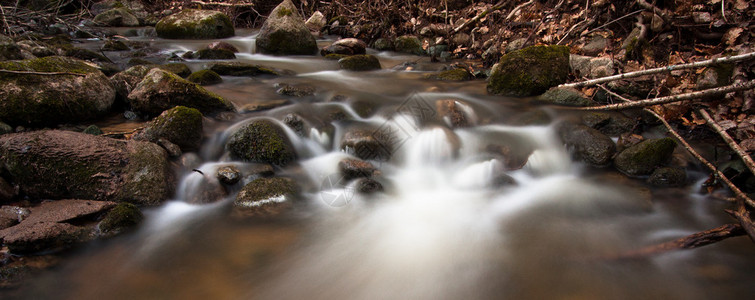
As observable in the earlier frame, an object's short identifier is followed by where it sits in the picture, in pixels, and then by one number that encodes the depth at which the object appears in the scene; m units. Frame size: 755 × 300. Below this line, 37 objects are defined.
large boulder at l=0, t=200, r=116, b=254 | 2.38
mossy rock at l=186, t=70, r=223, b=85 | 6.09
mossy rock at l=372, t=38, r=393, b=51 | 10.33
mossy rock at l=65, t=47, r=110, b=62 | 6.98
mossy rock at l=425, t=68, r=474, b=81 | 7.00
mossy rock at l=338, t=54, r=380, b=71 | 7.93
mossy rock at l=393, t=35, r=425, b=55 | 9.80
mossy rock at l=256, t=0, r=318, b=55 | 9.10
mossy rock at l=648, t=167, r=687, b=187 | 3.63
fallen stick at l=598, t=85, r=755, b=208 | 2.55
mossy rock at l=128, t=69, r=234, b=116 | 4.26
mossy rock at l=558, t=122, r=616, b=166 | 4.04
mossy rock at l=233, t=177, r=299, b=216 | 3.27
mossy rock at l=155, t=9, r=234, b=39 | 10.73
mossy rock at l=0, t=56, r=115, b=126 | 3.62
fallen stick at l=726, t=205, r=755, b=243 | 2.12
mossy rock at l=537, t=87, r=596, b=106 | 5.20
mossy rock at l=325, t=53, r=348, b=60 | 8.87
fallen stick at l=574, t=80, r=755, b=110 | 3.16
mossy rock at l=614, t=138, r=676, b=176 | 3.71
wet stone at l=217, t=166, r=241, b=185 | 3.53
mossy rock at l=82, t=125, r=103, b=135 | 3.72
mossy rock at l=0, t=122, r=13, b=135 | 3.44
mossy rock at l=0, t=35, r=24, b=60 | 5.27
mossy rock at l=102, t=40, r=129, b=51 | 8.58
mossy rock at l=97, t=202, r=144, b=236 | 2.73
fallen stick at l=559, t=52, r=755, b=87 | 3.17
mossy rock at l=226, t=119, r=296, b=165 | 3.90
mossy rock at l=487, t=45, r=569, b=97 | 5.59
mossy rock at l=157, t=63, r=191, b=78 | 6.39
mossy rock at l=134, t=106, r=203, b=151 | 3.68
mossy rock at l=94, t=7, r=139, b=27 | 13.20
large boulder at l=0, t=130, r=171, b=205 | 2.93
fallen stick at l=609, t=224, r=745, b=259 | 2.28
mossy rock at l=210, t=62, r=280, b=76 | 6.91
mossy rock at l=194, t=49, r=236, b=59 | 8.27
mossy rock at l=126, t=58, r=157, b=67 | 7.02
